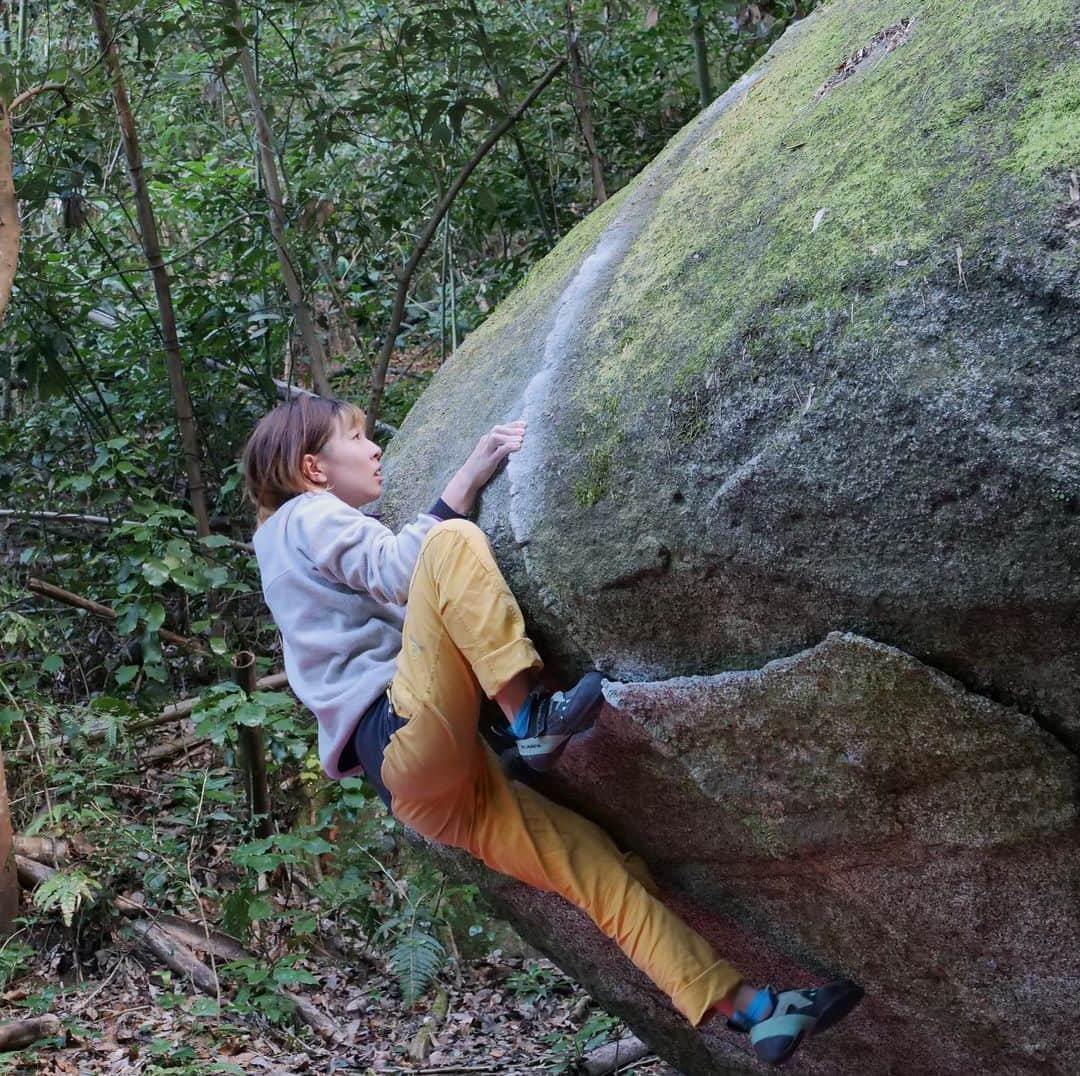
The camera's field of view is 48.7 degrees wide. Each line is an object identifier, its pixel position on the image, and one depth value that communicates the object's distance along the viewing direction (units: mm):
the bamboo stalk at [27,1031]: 4172
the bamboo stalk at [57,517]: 6289
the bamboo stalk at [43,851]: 5352
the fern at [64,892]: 4539
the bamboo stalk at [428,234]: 5863
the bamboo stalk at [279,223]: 5906
